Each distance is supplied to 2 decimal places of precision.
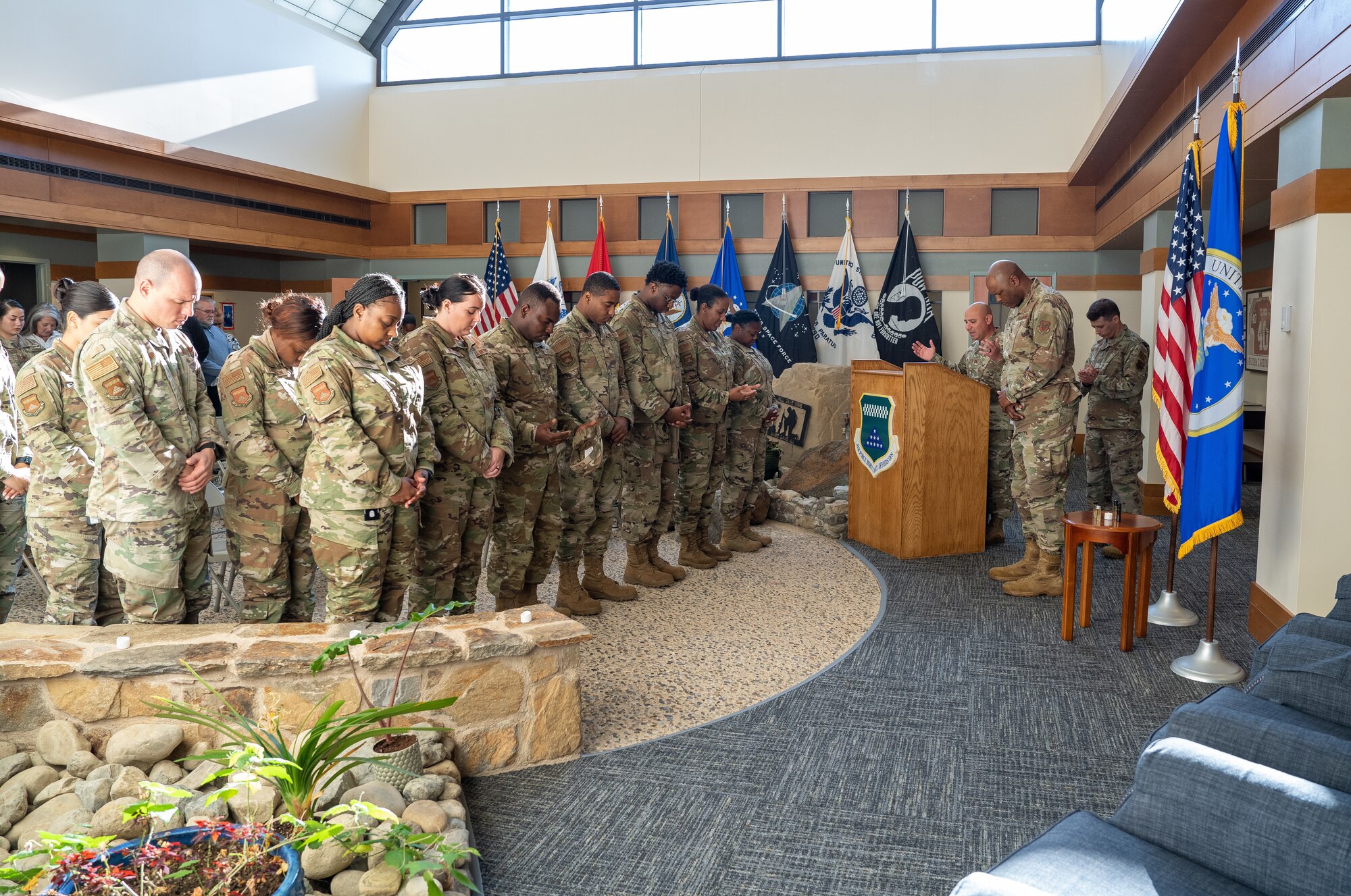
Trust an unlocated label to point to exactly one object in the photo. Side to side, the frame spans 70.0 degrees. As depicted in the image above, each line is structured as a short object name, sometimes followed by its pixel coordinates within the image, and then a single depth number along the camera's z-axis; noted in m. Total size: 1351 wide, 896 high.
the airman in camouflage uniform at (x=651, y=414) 4.93
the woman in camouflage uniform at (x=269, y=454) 3.40
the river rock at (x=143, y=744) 2.54
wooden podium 5.65
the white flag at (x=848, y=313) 10.51
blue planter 1.71
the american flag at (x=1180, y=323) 4.04
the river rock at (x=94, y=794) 2.38
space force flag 10.61
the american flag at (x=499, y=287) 9.91
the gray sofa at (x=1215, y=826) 1.53
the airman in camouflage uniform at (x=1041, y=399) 4.95
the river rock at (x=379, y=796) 2.40
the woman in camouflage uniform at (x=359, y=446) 3.09
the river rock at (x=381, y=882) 2.09
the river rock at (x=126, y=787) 2.42
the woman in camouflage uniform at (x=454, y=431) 3.67
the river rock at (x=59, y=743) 2.58
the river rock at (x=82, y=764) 2.55
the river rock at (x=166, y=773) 2.51
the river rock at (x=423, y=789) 2.54
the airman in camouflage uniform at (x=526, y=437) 4.17
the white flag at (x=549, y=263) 11.23
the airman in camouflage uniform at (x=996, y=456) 6.16
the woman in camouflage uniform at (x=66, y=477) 3.53
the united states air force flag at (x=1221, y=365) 3.79
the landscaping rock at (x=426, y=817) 2.37
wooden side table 3.99
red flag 11.09
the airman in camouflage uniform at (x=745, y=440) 6.01
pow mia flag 10.41
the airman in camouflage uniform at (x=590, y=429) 4.51
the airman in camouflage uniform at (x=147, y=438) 2.95
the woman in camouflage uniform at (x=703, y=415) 5.48
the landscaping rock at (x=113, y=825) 2.23
